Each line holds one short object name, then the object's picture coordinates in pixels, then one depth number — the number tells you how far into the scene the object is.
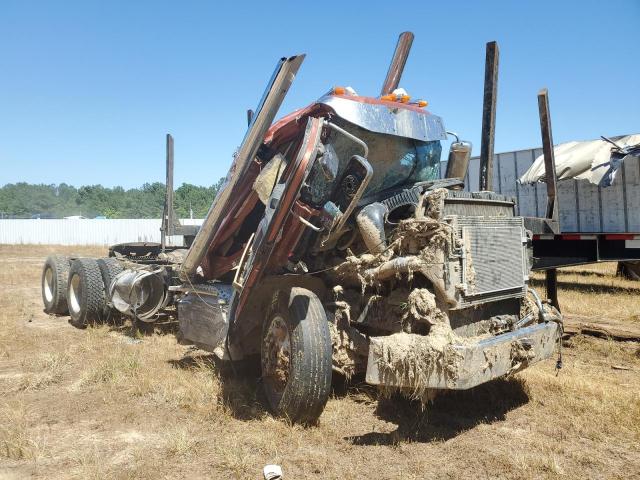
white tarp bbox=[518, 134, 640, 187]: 9.41
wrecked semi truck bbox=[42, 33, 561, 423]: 3.65
